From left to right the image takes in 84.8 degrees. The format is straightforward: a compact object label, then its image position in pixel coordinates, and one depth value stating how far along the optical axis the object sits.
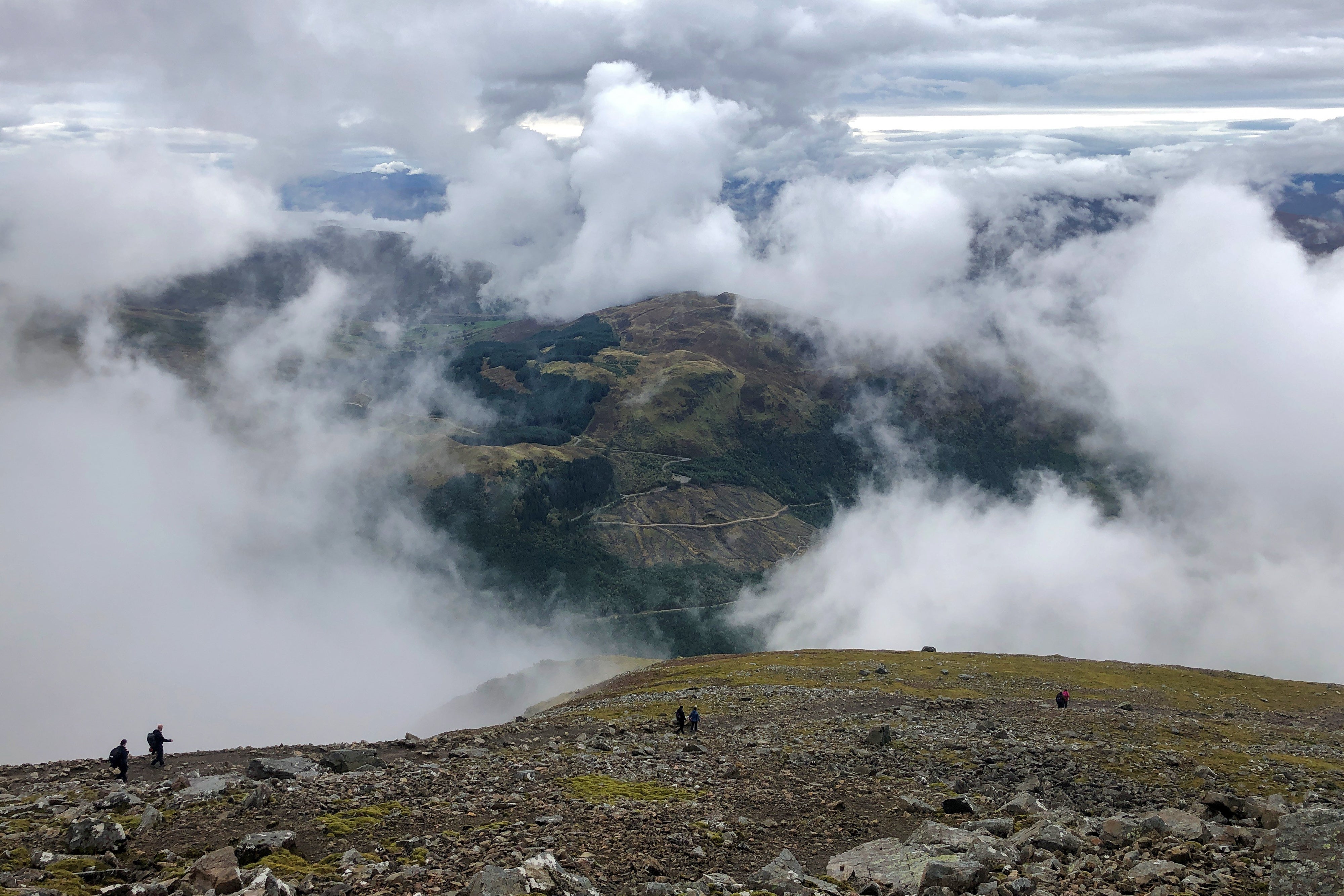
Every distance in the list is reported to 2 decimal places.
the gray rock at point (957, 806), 31.39
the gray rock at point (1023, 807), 29.62
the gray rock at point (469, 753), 36.94
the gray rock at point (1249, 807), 26.27
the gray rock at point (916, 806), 31.81
